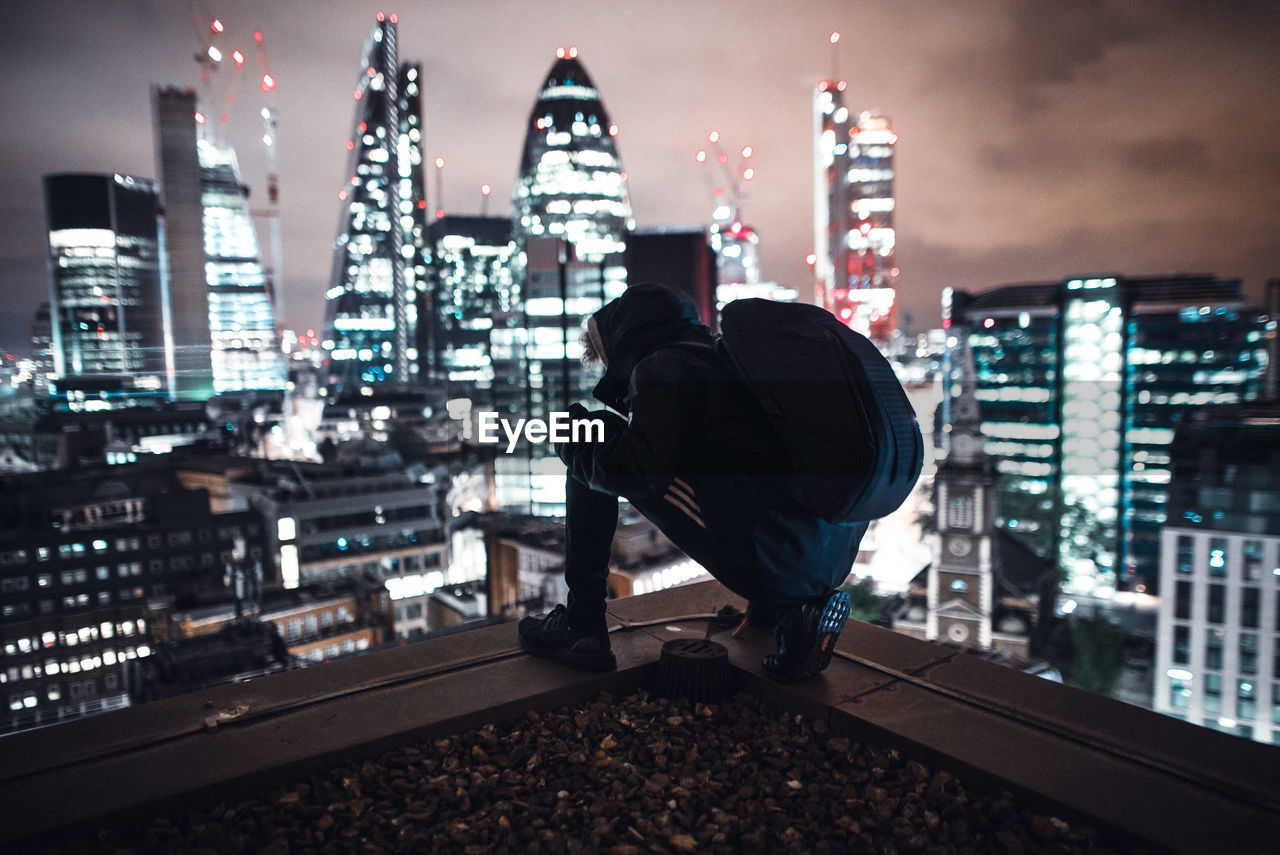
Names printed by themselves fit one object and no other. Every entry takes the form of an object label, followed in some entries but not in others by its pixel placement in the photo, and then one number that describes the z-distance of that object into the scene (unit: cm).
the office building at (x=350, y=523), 2541
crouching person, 243
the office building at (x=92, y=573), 1786
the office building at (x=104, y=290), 4397
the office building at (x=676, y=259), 3597
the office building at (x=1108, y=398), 3447
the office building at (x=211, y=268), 5500
